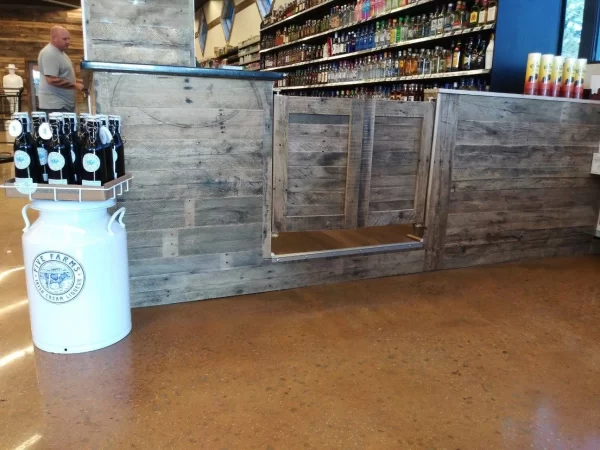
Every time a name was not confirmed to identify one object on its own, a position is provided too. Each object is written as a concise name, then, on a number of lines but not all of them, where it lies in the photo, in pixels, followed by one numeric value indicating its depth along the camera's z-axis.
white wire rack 1.98
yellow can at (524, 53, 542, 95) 3.60
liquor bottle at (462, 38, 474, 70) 3.96
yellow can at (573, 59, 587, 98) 3.76
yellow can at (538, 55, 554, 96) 3.63
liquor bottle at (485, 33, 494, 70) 3.70
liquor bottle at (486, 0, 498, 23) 3.62
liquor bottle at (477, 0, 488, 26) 3.71
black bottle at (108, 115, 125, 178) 2.22
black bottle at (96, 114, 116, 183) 2.11
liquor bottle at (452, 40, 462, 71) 4.07
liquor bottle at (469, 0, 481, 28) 3.80
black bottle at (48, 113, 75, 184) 2.03
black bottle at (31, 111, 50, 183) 2.06
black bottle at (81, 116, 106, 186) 2.03
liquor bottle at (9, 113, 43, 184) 2.02
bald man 4.57
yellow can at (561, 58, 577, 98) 3.74
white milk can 2.04
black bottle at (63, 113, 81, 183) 2.08
